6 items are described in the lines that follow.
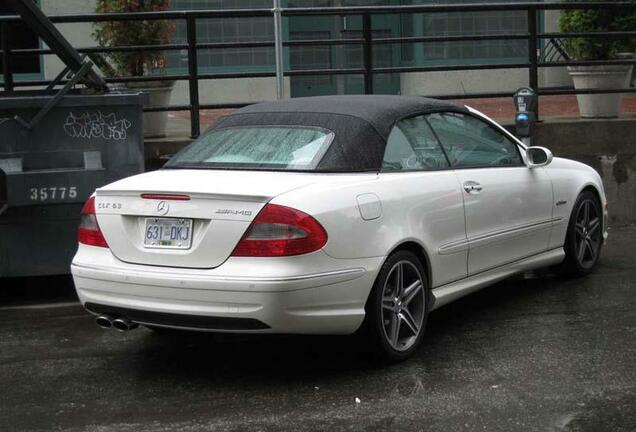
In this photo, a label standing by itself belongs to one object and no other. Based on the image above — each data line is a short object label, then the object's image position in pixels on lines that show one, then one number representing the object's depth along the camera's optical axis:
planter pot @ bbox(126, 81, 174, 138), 10.14
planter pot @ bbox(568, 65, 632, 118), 10.70
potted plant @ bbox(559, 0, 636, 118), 10.73
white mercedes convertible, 5.12
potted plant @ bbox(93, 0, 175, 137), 10.18
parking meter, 8.68
